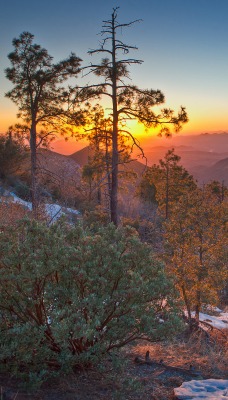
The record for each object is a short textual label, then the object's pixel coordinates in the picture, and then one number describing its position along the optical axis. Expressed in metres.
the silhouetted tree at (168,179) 35.72
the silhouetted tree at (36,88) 17.28
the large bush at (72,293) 4.25
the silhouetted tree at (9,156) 31.33
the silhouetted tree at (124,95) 14.87
